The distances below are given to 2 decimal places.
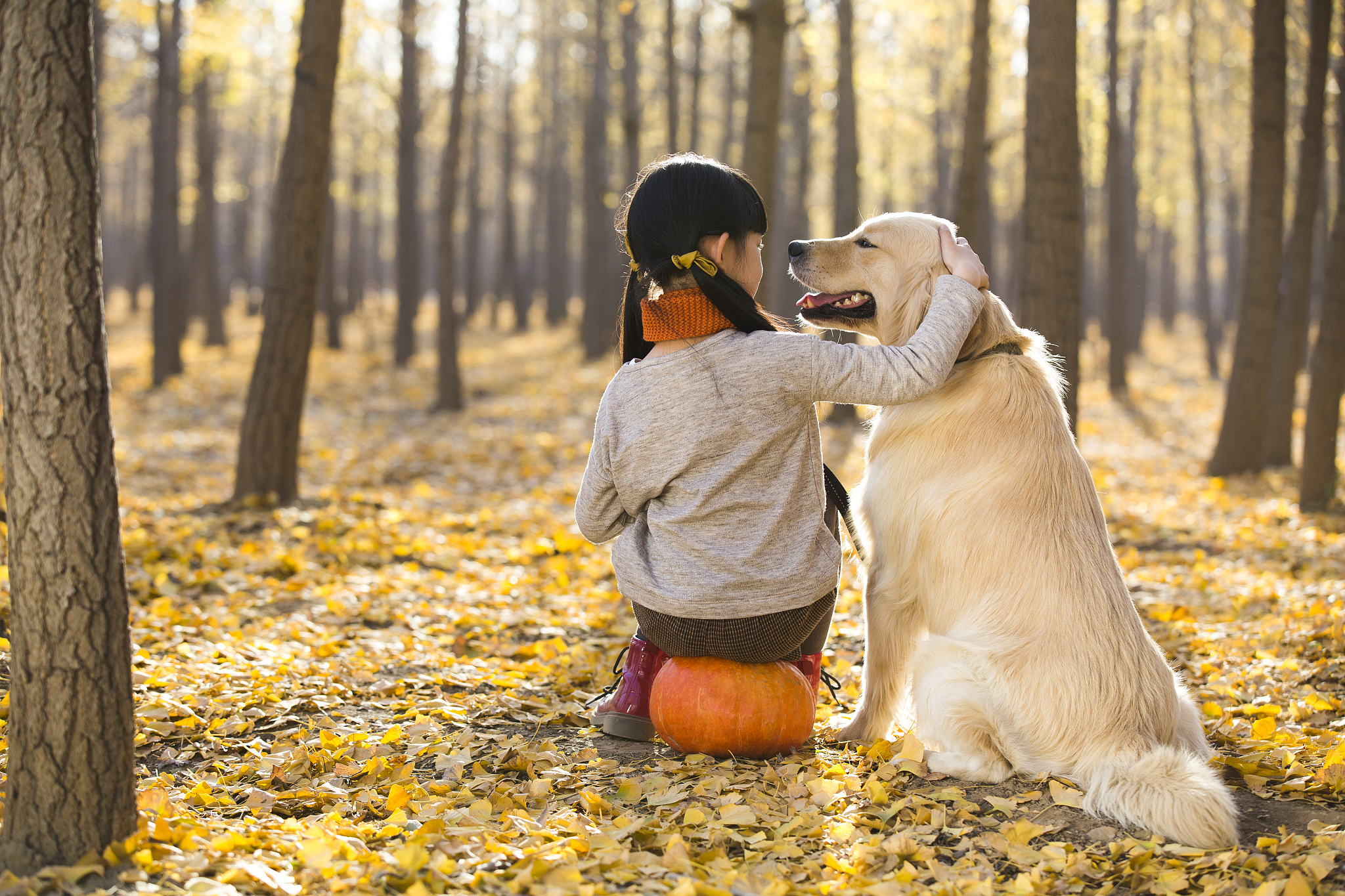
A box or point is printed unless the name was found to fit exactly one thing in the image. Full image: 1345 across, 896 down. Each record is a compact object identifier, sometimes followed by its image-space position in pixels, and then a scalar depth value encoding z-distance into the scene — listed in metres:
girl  2.88
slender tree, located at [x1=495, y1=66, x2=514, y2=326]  24.11
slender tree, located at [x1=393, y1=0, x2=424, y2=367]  15.48
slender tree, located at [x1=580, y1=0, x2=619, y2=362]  19.08
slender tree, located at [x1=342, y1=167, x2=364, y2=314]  26.12
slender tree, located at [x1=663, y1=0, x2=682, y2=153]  14.77
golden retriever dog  2.79
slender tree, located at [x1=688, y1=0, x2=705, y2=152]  16.89
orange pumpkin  3.11
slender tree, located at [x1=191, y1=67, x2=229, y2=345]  17.62
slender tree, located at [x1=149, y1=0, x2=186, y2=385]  13.72
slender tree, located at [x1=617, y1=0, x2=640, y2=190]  17.17
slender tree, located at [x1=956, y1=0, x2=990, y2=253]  9.73
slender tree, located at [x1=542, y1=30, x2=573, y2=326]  25.12
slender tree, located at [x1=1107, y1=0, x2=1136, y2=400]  15.06
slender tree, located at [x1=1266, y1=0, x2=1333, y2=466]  8.38
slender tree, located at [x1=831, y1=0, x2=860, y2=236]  12.20
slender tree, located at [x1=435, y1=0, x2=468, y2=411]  12.55
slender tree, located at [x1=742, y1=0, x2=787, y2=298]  8.23
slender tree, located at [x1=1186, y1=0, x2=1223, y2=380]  18.38
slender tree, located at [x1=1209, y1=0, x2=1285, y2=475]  8.18
